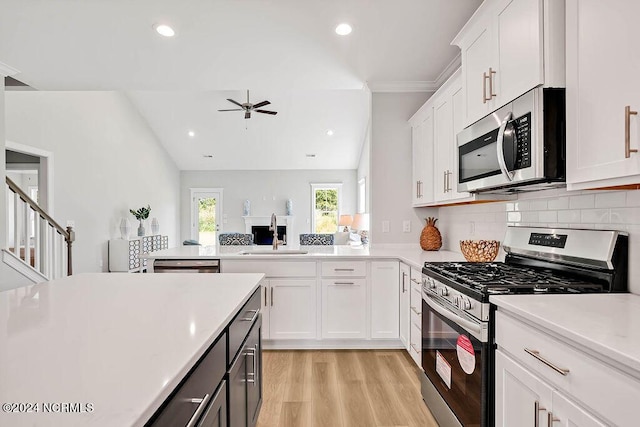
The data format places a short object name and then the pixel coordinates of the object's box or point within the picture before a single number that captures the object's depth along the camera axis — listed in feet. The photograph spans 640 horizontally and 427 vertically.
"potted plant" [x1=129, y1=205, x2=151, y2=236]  23.82
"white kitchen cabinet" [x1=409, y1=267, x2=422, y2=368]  8.16
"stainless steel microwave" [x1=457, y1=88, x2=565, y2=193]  4.90
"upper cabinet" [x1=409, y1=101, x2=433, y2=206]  10.16
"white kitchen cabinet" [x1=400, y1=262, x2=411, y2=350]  9.40
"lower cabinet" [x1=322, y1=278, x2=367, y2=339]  10.44
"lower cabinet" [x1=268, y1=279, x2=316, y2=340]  10.43
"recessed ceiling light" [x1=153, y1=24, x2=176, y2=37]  8.93
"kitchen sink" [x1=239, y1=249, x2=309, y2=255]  11.22
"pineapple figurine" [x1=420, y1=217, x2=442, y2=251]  10.76
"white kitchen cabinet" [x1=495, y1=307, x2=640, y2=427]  2.81
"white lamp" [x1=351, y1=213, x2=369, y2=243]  26.40
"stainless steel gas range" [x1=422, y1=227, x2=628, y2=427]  4.71
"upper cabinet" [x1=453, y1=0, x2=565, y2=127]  4.83
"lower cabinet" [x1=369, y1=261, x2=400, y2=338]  10.41
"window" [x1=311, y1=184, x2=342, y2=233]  32.71
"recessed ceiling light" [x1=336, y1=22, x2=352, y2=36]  8.89
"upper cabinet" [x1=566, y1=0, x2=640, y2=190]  3.70
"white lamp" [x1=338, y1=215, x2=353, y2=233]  29.12
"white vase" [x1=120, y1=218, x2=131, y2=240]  22.00
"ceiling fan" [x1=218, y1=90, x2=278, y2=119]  19.07
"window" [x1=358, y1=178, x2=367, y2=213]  28.33
